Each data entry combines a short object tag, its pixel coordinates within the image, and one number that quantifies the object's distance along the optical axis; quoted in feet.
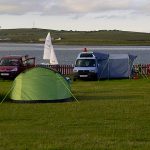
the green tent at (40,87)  70.79
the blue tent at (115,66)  127.44
